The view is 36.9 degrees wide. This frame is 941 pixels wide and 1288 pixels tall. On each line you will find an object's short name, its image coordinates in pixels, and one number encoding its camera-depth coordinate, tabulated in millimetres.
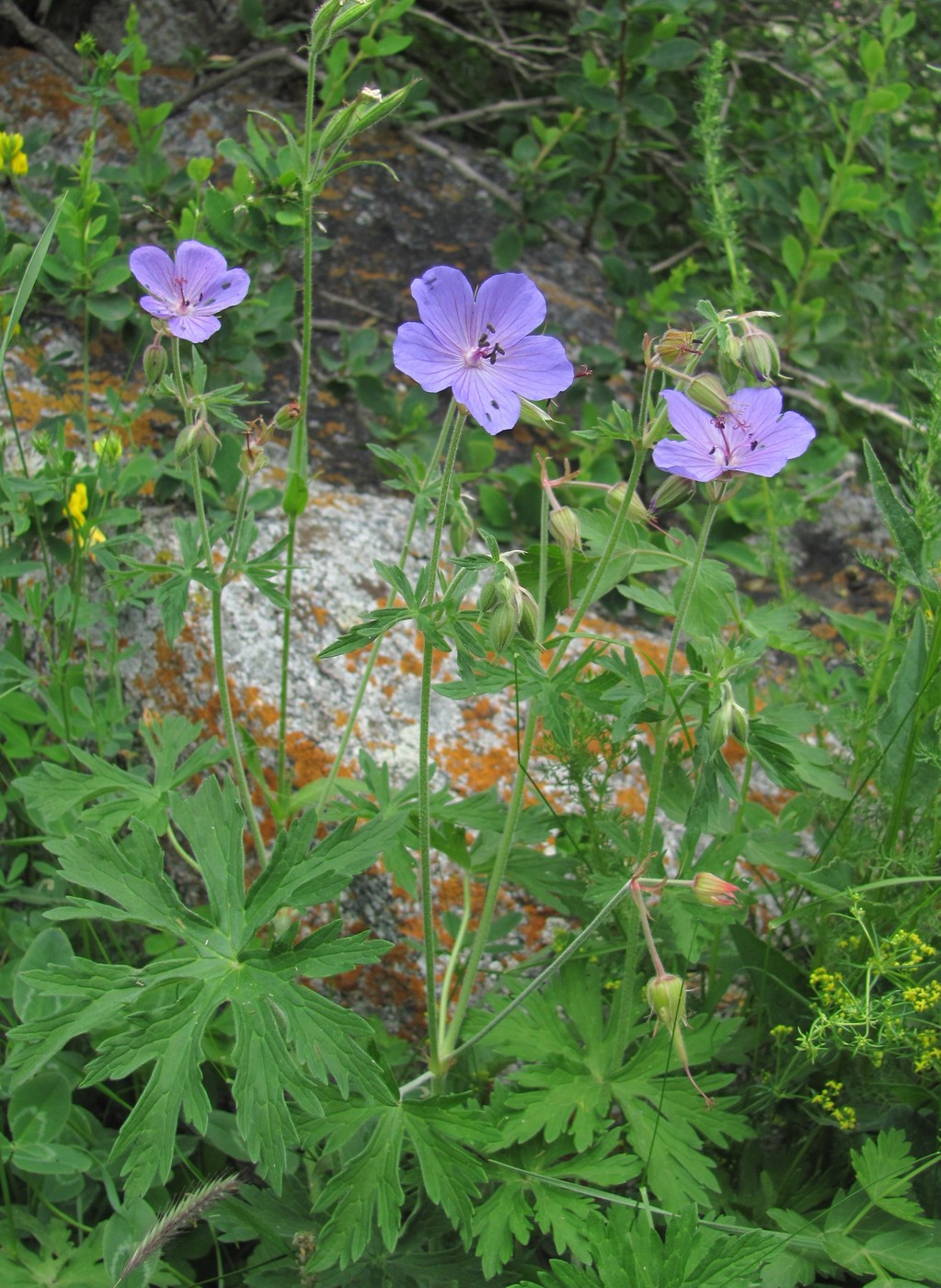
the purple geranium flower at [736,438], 310
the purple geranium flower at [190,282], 341
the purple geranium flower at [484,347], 294
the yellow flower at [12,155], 475
